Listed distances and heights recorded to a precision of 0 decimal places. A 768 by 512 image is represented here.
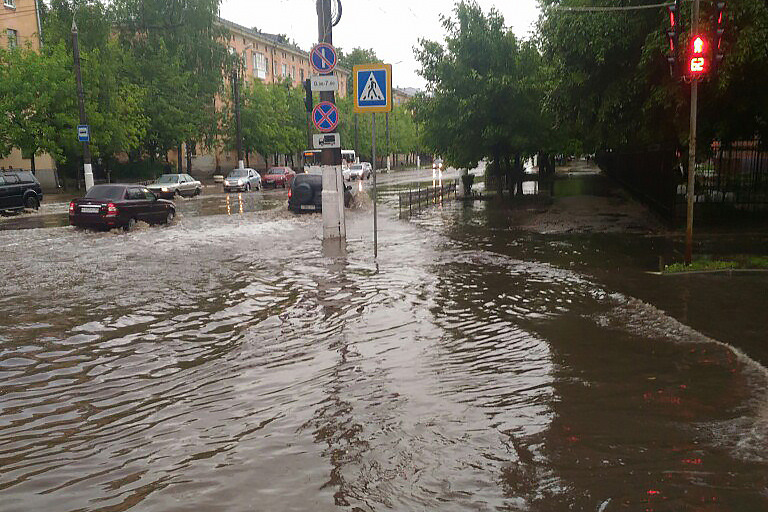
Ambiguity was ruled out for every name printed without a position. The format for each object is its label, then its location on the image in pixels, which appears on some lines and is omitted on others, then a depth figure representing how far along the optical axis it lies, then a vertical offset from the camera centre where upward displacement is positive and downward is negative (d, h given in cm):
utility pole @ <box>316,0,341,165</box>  1560 +331
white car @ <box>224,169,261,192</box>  4238 -21
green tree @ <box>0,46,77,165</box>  3441 +437
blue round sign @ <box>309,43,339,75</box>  1495 +263
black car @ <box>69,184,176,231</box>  1914 -76
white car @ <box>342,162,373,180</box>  6116 +21
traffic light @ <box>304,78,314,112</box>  1562 +192
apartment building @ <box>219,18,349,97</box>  7288 +1483
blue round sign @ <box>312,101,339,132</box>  1475 +127
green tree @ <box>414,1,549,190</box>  2278 +283
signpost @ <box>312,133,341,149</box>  1531 +80
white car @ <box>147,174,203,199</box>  3597 -35
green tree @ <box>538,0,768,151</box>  1279 +199
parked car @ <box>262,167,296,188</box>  4606 -8
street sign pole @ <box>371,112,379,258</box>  1294 -136
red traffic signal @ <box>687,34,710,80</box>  1059 +168
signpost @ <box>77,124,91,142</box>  3085 +236
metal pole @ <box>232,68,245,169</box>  5184 +471
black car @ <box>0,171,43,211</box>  2617 -23
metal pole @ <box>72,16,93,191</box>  3047 +334
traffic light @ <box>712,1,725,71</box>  1057 +199
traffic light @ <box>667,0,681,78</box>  1109 +216
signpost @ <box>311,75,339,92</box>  1557 +215
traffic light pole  1087 +16
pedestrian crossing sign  1255 +160
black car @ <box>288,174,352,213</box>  2489 -75
